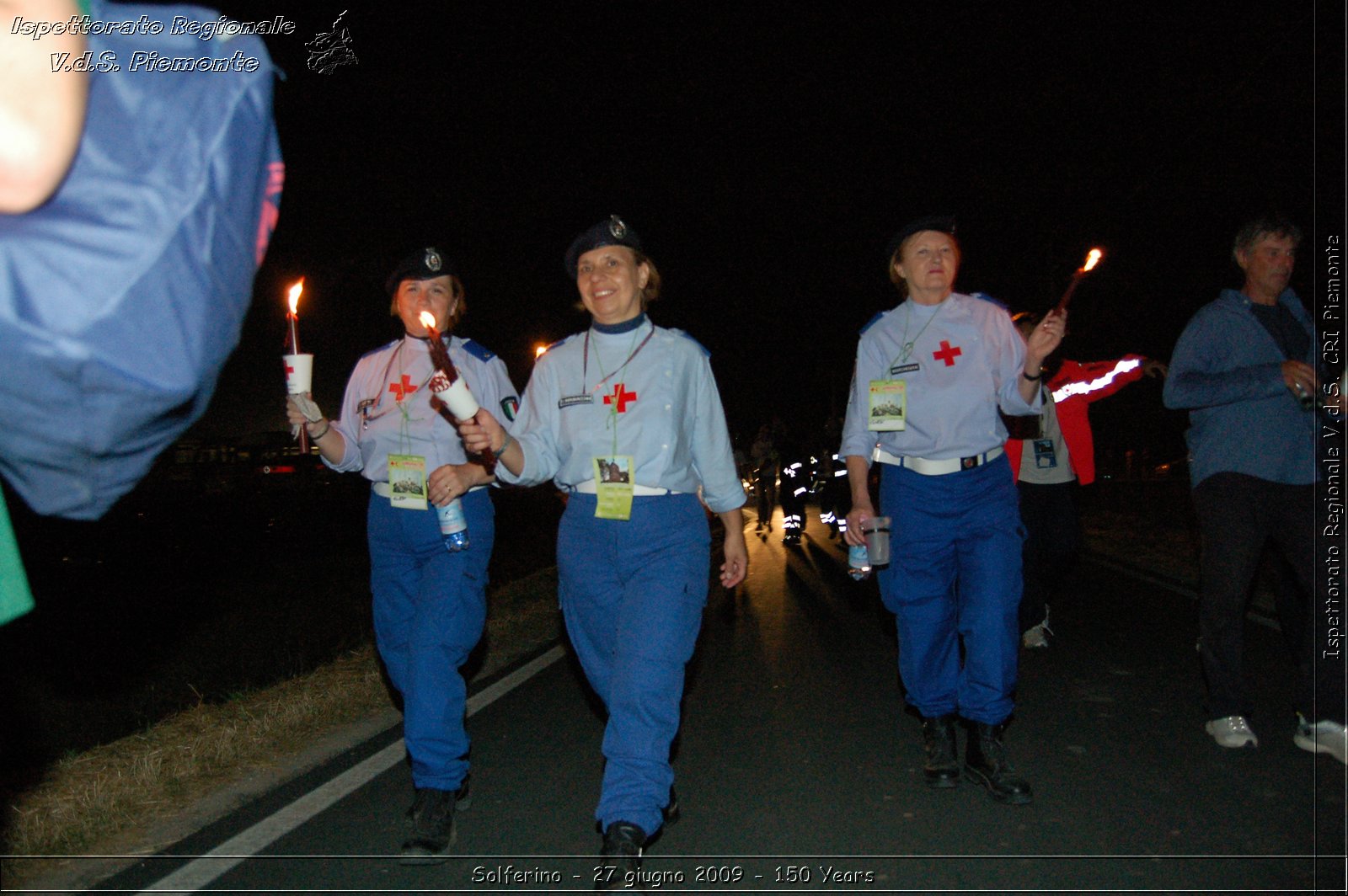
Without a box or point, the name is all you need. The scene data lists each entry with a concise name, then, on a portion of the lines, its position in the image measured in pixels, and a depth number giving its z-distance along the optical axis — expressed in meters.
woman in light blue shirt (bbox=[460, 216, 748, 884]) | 3.47
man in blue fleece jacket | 4.56
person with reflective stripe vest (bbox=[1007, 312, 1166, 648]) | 7.09
